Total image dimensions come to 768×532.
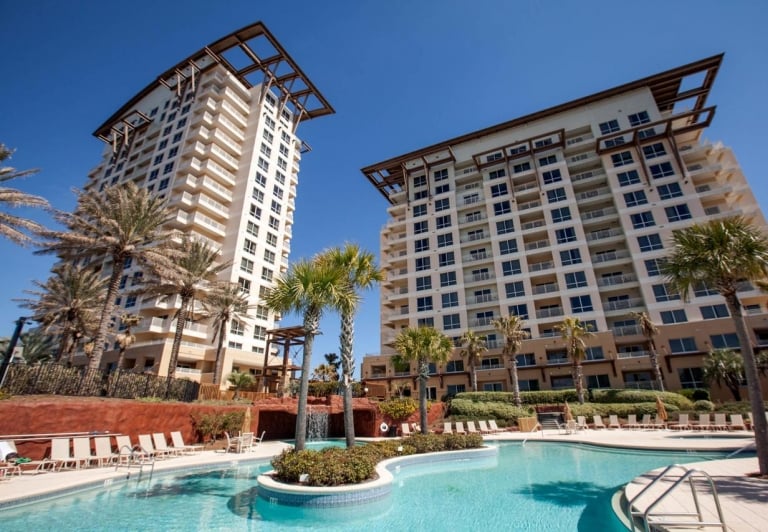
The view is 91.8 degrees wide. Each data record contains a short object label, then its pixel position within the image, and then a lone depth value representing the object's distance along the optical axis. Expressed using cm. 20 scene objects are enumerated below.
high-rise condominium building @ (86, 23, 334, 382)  4012
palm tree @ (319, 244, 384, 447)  1459
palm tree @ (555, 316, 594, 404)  3207
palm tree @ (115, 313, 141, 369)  3008
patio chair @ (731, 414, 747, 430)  2145
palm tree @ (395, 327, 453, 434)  2118
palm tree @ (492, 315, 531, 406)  3416
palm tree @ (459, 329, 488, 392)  3828
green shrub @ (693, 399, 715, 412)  2640
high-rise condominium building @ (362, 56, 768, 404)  3712
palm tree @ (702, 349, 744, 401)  2989
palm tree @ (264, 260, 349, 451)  1409
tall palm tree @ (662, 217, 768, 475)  1081
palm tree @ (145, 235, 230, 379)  2653
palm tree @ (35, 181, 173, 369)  2294
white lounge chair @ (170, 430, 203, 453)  1631
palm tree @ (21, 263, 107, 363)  3366
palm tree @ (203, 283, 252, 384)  3294
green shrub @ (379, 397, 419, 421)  2548
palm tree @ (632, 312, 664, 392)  3254
